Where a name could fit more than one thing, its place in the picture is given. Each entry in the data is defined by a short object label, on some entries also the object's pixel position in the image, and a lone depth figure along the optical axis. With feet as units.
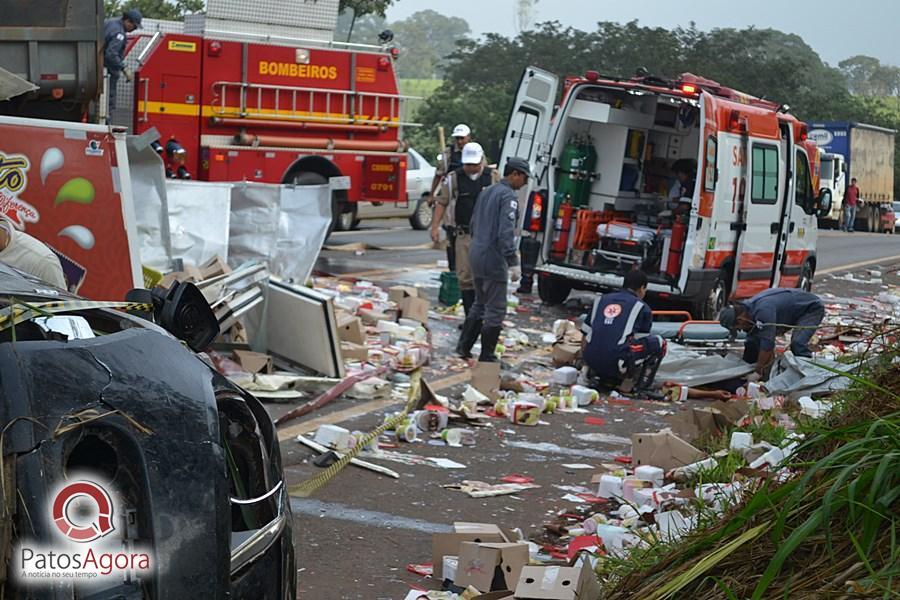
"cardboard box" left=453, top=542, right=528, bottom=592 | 17.15
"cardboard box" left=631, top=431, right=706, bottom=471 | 24.06
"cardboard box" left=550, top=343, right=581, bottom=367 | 37.22
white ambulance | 42.96
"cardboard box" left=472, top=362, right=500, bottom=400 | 31.96
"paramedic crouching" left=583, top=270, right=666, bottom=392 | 33.17
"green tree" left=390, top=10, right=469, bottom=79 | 429.38
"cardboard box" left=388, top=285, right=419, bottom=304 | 43.39
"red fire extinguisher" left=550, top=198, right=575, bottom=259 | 46.93
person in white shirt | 22.47
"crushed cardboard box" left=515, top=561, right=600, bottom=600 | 14.29
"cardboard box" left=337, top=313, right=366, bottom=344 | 35.78
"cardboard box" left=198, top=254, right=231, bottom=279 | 36.14
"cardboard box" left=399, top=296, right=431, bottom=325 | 41.65
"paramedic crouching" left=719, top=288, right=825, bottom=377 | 33.06
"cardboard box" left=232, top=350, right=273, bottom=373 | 31.01
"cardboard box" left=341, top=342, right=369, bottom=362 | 34.40
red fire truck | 55.77
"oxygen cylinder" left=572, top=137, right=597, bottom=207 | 48.19
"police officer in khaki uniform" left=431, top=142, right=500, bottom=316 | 41.55
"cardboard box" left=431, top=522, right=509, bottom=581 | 18.19
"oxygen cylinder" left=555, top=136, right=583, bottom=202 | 47.60
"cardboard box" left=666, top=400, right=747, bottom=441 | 26.55
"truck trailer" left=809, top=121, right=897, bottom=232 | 143.13
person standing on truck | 52.54
